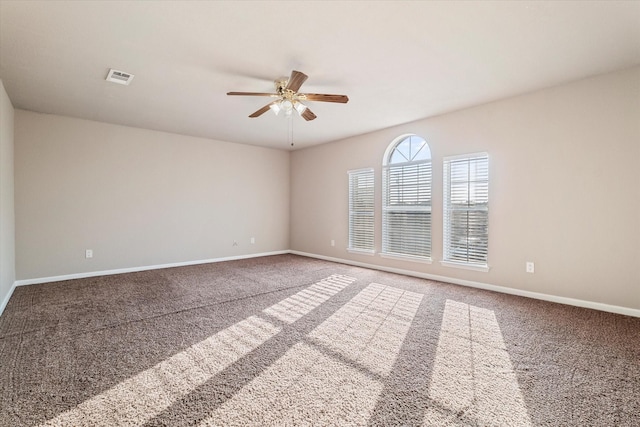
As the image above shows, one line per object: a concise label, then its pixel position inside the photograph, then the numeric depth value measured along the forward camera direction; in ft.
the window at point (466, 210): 13.33
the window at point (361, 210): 18.23
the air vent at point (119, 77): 10.10
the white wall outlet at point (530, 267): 11.91
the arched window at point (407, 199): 15.51
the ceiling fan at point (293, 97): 9.22
